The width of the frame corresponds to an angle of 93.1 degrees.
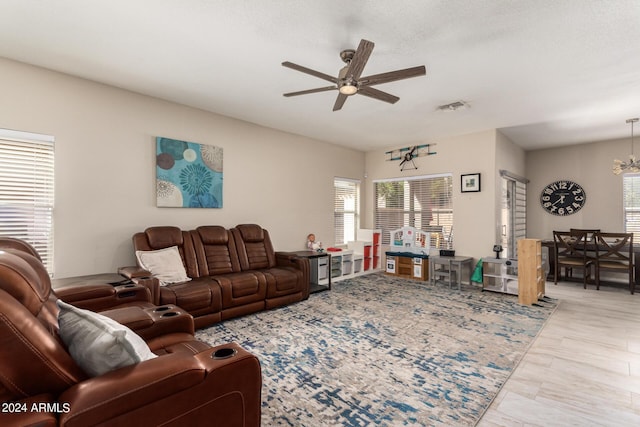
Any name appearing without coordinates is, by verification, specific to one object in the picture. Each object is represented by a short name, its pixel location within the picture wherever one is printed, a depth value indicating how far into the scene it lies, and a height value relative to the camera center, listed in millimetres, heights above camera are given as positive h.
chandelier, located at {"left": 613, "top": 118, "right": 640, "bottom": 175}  4902 +857
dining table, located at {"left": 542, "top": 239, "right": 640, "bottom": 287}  5055 -627
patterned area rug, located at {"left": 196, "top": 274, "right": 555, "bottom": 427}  1960 -1225
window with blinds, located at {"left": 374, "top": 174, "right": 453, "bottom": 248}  5789 +243
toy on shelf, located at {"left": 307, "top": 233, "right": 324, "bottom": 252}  5499 -495
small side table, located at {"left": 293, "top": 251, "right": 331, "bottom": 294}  4965 -865
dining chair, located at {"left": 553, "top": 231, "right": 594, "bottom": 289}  5169 -629
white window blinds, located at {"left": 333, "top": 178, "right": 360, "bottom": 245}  6391 +178
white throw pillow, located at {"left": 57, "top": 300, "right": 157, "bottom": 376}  1127 -486
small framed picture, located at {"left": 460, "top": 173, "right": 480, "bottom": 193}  5262 +623
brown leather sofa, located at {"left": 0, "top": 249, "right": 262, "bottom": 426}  941 -589
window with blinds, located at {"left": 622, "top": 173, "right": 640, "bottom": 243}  5637 +297
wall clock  6234 +437
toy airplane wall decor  5995 +1316
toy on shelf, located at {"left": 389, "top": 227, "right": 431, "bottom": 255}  5996 -469
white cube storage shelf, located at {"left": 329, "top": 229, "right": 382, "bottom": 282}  5766 -800
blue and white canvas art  3863 +569
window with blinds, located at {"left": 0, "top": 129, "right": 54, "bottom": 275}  2910 +261
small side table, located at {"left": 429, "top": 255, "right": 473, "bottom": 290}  5023 -903
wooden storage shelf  4207 -733
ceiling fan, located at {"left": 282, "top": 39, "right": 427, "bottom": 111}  2248 +1155
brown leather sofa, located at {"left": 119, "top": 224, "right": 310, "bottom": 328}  3223 -731
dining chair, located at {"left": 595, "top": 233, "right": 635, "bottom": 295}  4831 -623
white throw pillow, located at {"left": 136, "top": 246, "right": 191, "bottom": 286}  3326 -544
